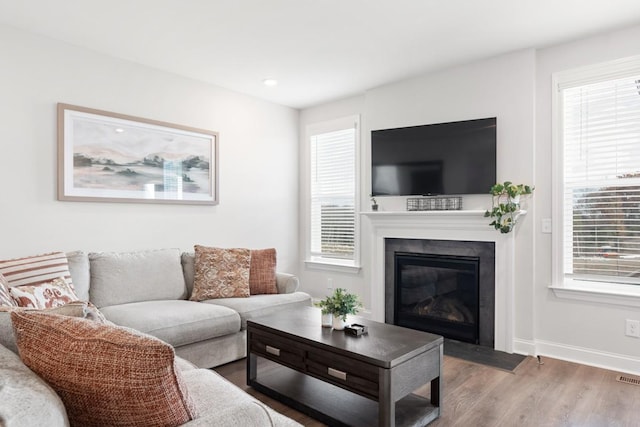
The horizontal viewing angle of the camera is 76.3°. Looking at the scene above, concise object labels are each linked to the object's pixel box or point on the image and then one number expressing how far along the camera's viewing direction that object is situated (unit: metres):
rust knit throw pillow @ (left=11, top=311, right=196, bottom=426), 0.96
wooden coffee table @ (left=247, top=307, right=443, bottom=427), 2.04
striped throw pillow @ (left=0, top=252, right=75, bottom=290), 2.64
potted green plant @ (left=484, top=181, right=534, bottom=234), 3.39
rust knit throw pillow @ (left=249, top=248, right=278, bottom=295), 3.81
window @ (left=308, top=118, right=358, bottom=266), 4.86
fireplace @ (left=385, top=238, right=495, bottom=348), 3.65
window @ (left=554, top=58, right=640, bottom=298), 3.11
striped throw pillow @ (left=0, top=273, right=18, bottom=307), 2.12
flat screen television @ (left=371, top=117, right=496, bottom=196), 3.67
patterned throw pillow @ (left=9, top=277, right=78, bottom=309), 2.38
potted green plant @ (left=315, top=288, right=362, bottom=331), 2.50
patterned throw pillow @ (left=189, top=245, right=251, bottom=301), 3.54
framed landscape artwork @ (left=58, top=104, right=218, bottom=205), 3.37
